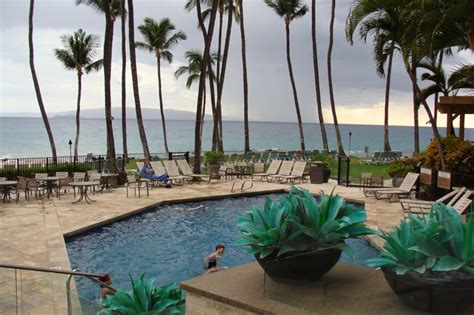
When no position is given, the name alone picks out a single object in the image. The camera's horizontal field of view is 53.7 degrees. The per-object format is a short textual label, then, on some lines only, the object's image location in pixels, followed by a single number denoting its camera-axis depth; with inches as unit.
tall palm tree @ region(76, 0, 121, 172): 693.9
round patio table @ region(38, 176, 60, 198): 557.1
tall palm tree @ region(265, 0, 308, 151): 1278.3
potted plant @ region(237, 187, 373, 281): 144.9
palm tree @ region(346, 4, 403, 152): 401.1
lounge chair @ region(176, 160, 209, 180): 750.5
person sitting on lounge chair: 667.4
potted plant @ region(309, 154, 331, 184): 740.6
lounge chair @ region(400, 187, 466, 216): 432.8
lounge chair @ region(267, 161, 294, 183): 764.6
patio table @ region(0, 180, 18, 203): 536.1
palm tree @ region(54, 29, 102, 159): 1173.7
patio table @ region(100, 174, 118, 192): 638.6
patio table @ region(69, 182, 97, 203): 530.3
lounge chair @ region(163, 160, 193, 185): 707.4
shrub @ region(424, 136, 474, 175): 530.9
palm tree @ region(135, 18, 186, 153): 1315.2
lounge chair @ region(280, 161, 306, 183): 754.5
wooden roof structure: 609.0
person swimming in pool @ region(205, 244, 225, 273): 309.9
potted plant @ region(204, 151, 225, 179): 809.5
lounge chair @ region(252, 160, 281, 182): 776.3
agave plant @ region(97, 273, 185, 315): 150.6
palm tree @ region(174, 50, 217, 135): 1277.1
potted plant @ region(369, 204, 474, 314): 120.2
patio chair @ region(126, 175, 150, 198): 610.1
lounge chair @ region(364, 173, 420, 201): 552.1
